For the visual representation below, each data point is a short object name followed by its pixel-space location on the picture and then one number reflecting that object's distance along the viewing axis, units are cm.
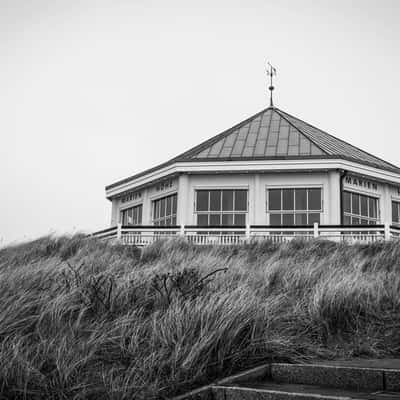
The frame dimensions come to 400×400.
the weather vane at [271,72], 2510
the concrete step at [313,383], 296
